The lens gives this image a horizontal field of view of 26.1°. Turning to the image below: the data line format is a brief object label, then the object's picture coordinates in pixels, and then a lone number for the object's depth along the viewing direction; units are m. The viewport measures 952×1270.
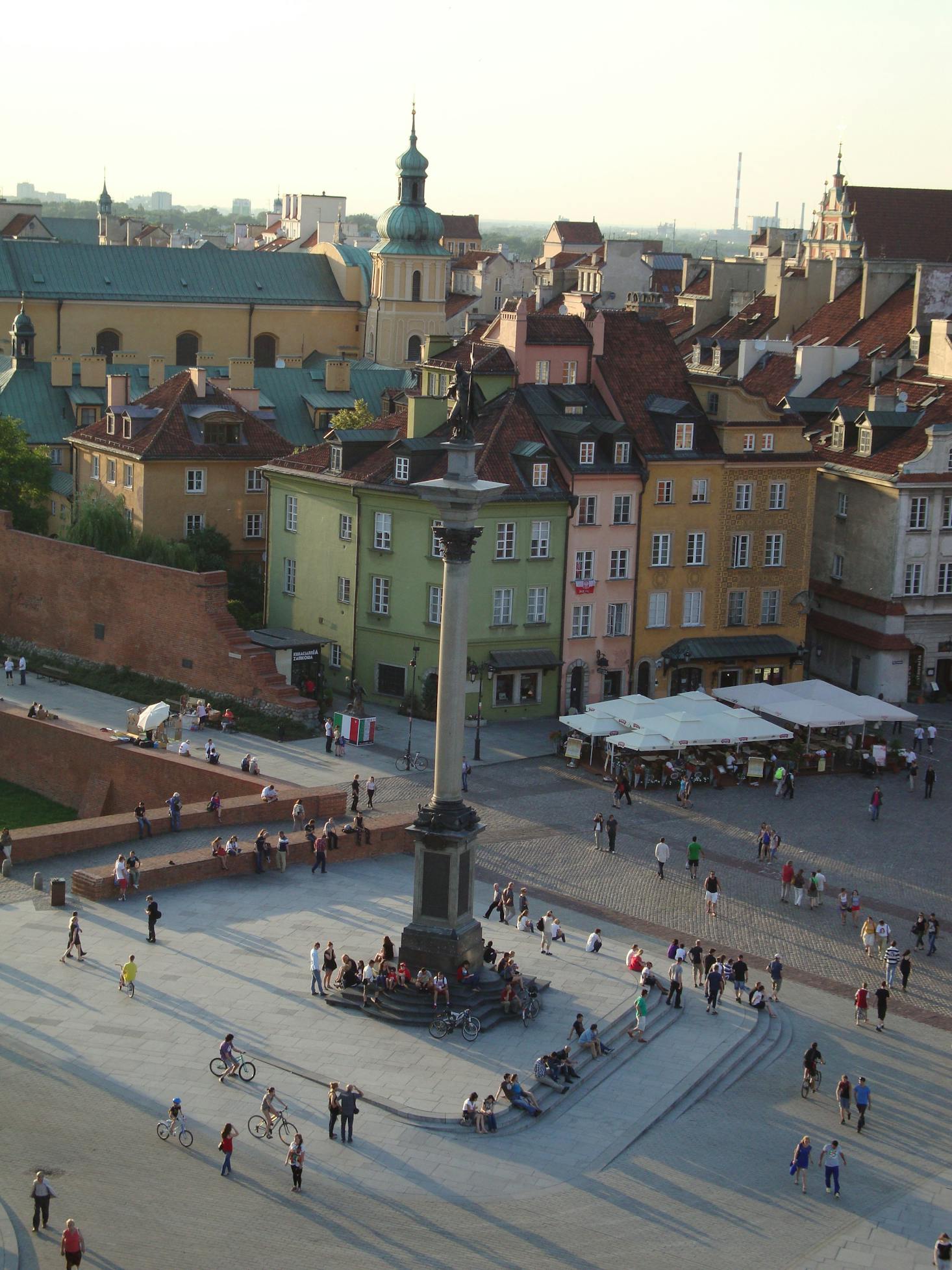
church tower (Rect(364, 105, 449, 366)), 108.25
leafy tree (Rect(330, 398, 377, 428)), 77.81
